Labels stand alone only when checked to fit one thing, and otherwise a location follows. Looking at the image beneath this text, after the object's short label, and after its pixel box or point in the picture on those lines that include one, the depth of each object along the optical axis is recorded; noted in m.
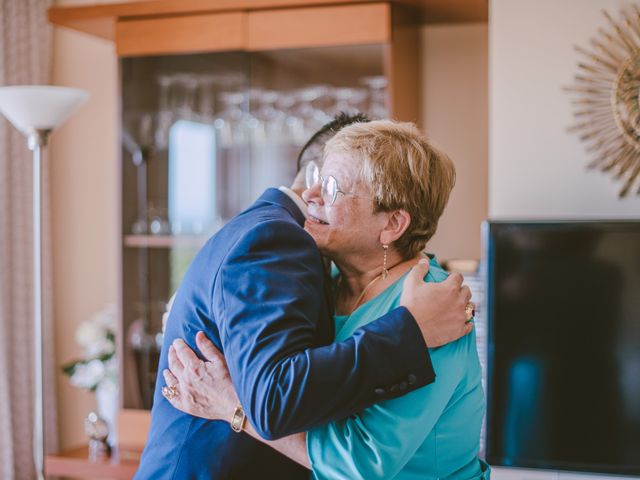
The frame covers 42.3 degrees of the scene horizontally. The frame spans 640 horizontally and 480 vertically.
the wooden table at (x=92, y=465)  2.79
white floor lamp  2.49
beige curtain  3.21
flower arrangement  3.03
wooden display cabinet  2.71
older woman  1.34
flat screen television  2.29
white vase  3.03
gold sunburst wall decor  2.41
